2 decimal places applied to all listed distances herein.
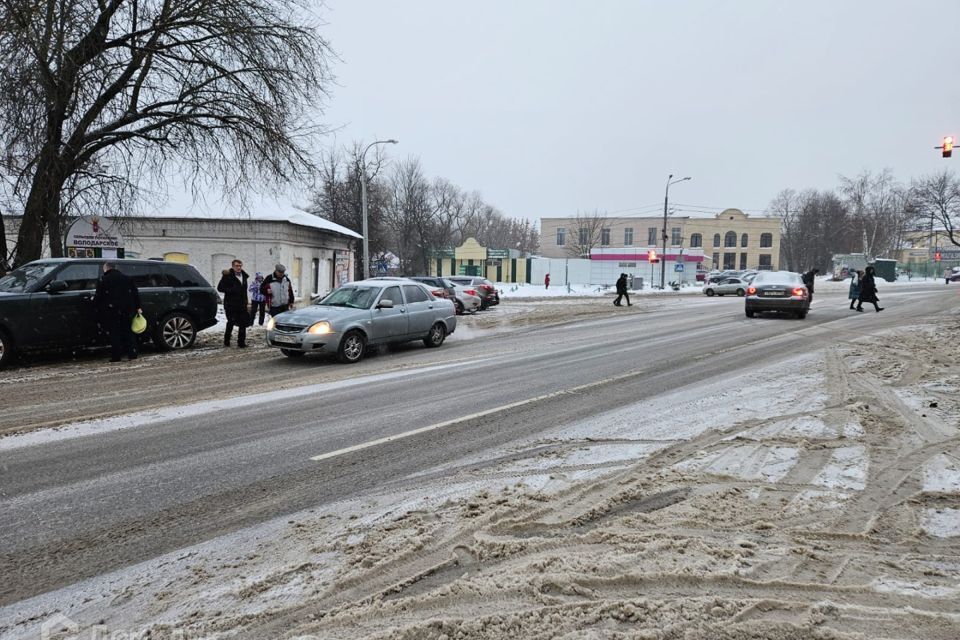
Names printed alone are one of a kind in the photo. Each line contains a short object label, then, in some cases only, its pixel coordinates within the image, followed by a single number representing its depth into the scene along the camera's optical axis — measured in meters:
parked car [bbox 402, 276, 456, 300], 23.96
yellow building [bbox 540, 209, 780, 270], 94.00
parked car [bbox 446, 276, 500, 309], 26.45
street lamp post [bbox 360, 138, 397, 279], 28.50
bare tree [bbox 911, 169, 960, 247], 58.19
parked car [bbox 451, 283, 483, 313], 24.62
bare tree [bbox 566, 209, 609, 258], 95.50
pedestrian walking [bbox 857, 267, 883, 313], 22.55
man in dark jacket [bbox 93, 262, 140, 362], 10.97
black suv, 10.53
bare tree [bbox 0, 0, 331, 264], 13.41
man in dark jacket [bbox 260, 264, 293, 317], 14.54
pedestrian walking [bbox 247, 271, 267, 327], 17.70
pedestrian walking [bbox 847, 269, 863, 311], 24.48
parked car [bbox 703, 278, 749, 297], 40.96
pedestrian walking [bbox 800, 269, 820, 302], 25.60
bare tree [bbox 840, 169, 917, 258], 83.00
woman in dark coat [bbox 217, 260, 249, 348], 13.10
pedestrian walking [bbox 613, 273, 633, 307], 28.19
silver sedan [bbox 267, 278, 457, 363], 11.23
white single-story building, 26.81
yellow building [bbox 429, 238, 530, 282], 63.78
